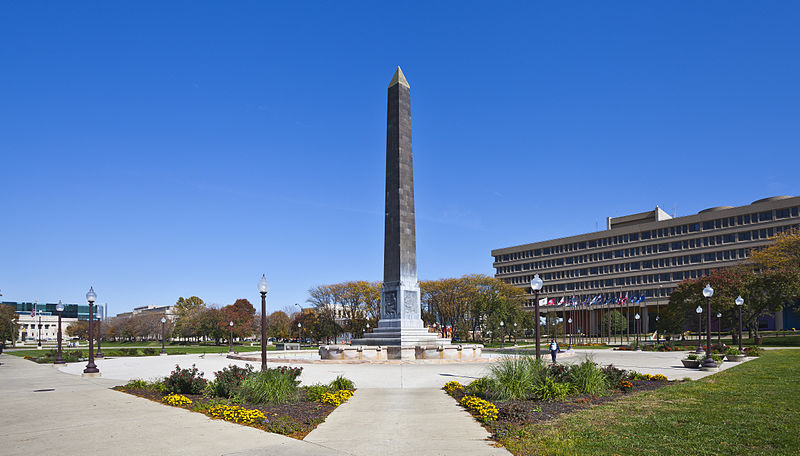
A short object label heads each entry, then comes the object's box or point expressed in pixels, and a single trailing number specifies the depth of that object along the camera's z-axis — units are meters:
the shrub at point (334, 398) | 14.16
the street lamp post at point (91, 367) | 25.70
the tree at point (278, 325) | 112.44
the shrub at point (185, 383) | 15.81
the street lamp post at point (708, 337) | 25.37
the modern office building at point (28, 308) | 188.45
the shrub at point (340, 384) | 16.48
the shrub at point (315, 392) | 14.62
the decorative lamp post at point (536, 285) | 20.04
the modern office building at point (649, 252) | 96.50
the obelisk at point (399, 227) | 36.22
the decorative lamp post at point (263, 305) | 18.61
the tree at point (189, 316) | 103.12
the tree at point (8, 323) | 75.62
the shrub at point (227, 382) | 14.69
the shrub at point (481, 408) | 11.59
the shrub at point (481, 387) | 14.72
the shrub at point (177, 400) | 14.34
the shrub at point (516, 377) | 14.03
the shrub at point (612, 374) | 16.62
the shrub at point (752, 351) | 37.03
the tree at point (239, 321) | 90.38
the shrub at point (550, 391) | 13.94
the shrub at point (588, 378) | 15.02
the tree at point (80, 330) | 128.50
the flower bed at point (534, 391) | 11.81
